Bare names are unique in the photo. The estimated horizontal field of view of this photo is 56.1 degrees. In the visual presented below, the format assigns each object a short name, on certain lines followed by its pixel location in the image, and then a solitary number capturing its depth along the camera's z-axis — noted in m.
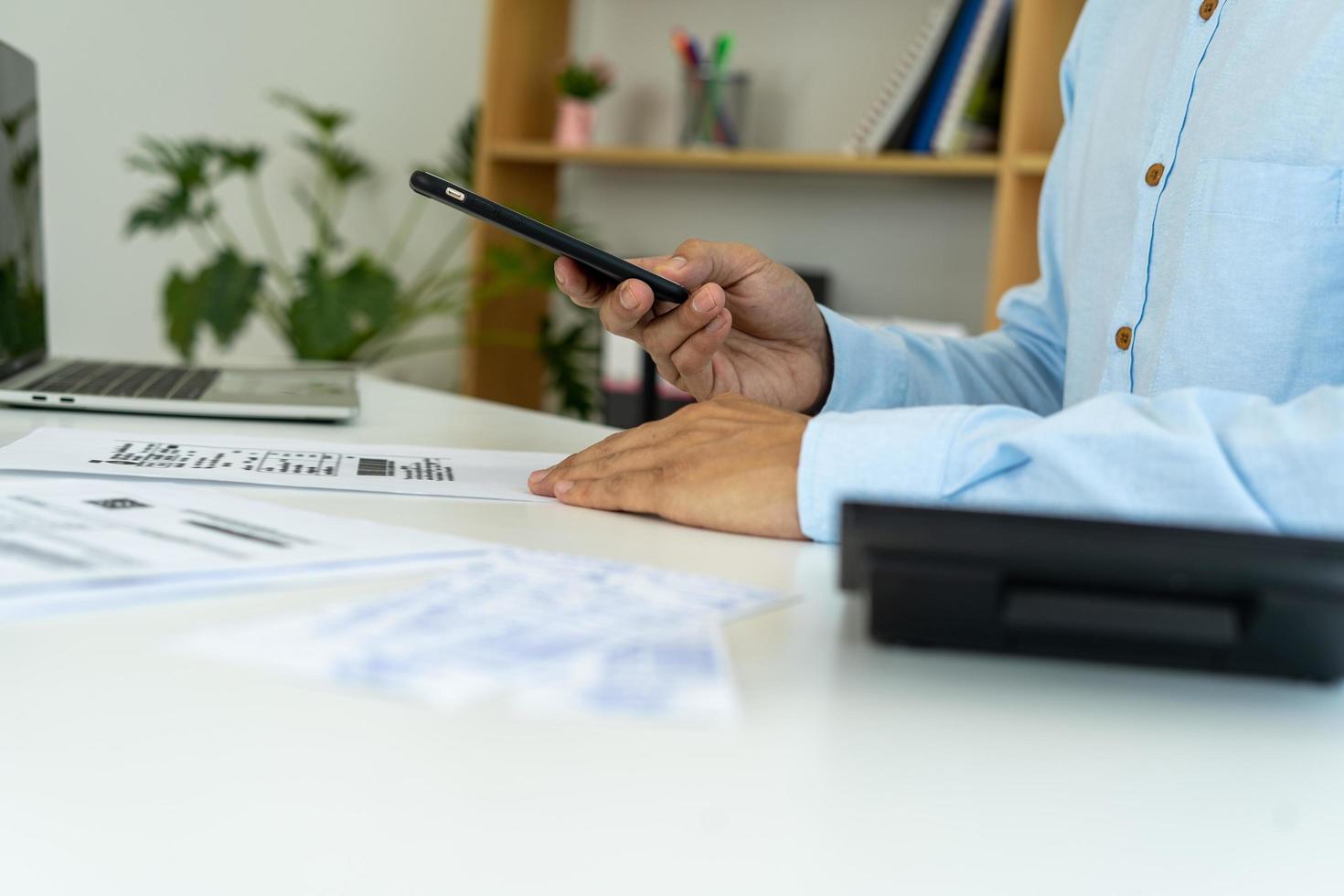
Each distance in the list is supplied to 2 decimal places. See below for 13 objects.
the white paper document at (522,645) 0.36
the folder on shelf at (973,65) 2.29
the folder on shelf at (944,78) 2.32
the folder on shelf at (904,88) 2.34
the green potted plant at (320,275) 2.43
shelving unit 2.23
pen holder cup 2.63
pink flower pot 2.79
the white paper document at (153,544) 0.46
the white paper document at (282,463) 0.72
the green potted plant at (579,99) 2.76
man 0.57
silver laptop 1.05
